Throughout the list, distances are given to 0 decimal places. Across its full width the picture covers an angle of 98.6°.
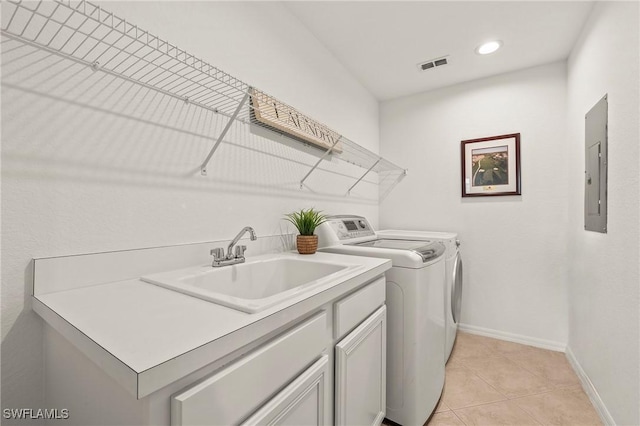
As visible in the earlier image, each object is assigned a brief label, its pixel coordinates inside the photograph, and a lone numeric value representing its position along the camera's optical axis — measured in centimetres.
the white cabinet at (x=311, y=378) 56
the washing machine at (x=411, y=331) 142
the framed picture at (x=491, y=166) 254
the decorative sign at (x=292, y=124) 151
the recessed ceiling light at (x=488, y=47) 217
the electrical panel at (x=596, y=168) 155
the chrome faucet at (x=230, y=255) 118
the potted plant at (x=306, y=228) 158
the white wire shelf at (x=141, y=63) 81
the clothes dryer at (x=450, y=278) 203
